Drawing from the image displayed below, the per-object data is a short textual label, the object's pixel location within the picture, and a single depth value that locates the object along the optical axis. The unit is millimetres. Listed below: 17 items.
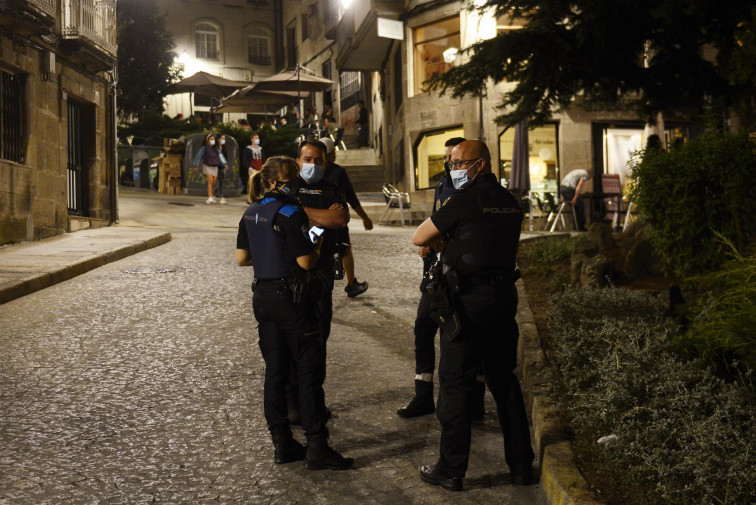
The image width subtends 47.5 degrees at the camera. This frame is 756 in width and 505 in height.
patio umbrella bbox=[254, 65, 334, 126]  29766
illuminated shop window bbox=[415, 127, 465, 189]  26797
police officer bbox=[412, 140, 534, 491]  4344
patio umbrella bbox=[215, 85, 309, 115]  31483
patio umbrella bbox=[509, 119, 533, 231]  20562
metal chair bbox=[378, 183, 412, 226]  21516
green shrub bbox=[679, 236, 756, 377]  4836
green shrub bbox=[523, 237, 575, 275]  10805
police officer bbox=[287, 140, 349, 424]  5227
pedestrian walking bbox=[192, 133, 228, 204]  25094
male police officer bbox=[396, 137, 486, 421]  5594
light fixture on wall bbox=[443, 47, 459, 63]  23656
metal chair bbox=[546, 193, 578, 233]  19938
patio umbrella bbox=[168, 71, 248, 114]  35812
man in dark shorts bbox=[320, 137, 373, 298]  7861
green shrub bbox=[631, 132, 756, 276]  7441
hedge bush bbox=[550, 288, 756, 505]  3535
